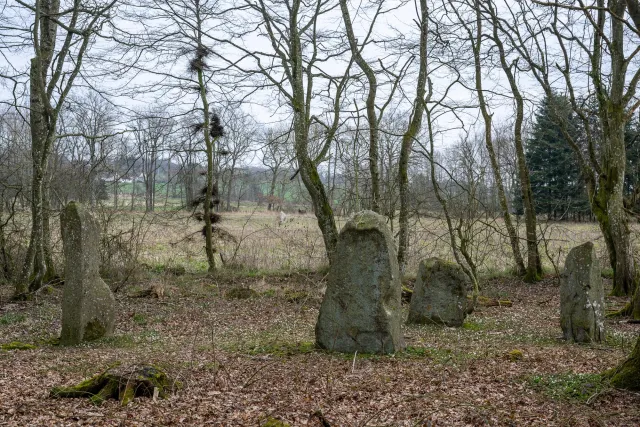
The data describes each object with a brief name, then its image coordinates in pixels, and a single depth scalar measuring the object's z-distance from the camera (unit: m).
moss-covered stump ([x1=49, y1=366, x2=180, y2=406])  5.61
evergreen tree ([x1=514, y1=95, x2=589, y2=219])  34.34
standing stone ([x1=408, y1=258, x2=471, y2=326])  10.88
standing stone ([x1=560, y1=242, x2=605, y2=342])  8.95
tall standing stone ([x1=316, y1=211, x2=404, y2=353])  8.02
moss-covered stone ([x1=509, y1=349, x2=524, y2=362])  7.47
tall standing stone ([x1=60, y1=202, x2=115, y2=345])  9.18
